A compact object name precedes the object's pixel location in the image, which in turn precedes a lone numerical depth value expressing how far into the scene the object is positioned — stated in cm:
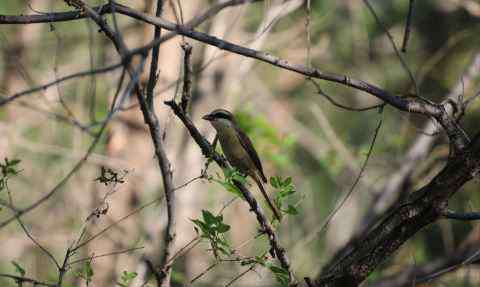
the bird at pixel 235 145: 1015
